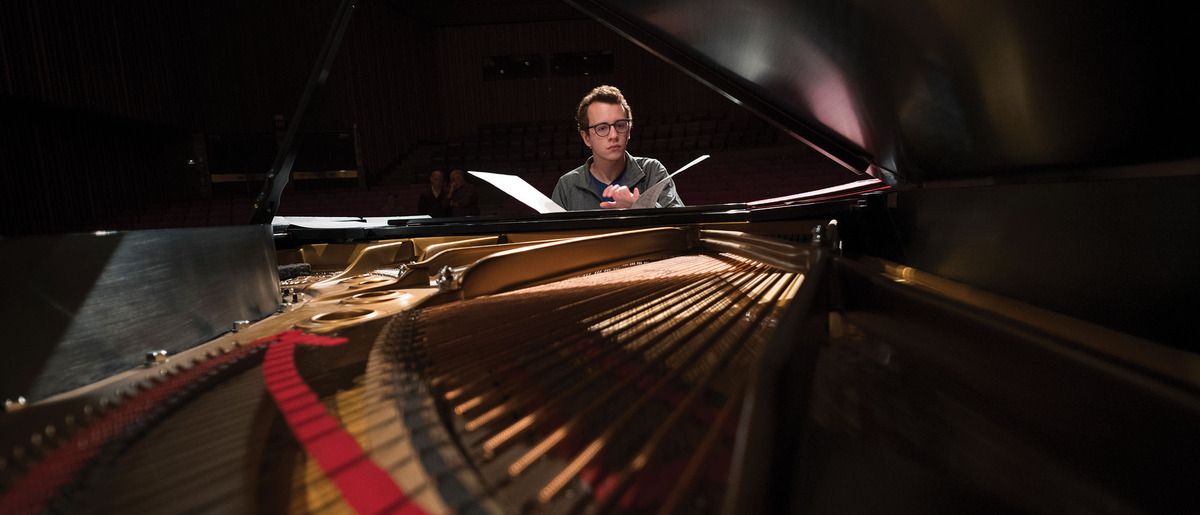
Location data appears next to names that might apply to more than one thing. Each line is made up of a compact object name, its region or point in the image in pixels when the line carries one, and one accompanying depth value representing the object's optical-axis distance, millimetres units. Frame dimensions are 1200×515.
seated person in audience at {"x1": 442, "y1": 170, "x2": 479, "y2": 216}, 5402
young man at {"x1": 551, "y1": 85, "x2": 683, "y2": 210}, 3047
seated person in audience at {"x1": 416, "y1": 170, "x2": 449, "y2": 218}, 5363
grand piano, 450
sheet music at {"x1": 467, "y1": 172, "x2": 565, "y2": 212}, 2615
